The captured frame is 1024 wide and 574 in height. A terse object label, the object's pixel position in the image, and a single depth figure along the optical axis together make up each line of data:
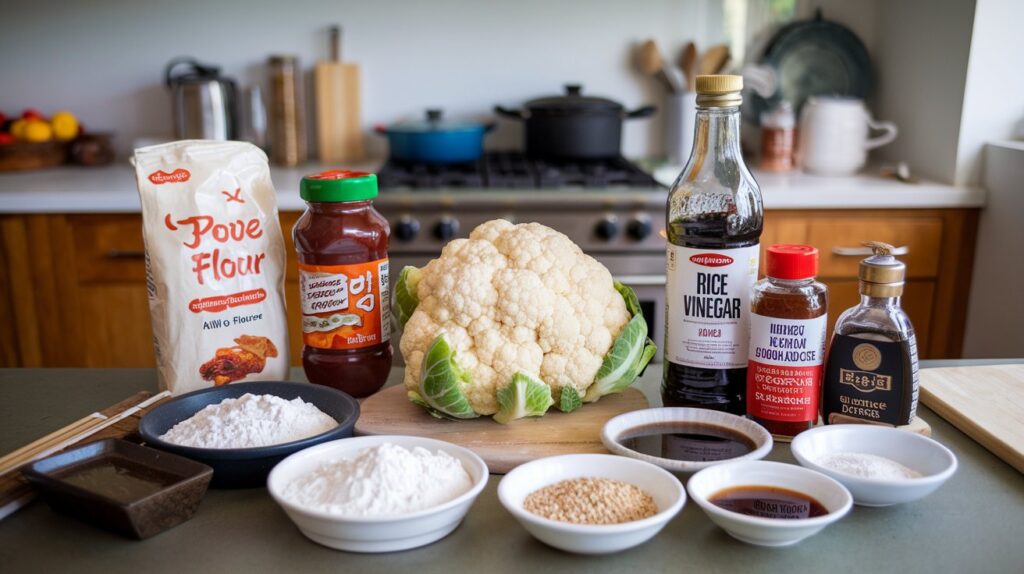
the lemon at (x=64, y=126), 2.68
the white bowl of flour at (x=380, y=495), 0.73
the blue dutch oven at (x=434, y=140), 2.53
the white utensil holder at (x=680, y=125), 2.75
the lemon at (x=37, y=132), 2.62
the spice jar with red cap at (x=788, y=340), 0.92
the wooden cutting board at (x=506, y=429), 0.94
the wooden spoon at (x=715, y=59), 2.79
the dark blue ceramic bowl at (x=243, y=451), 0.83
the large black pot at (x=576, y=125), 2.52
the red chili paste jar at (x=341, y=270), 1.04
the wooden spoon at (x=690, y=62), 2.77
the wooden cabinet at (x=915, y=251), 2.30
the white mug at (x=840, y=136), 2.58
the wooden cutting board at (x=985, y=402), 0.94
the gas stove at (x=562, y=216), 2.19
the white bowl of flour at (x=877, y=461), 0.80
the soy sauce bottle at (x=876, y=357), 0.90
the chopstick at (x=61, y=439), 0.87
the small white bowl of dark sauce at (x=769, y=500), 0.73
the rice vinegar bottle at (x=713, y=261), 0.97
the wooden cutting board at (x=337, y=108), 2.75
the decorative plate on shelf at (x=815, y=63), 2.79
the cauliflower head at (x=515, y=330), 0.99
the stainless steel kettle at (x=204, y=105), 2.55
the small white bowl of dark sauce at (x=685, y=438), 0.86
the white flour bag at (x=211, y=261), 1.06
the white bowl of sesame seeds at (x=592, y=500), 0.72
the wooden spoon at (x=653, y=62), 2.77
